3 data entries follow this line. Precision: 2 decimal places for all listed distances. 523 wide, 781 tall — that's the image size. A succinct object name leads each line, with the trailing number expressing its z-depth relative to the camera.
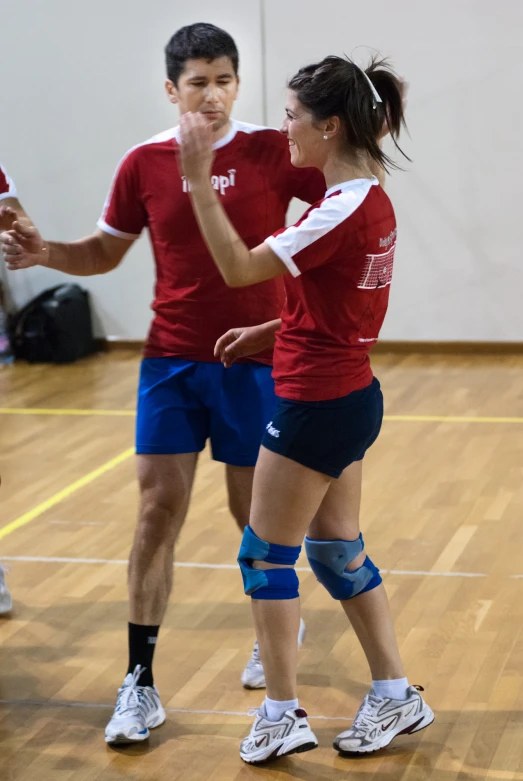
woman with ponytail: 4.71
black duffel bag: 15.77
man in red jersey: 5.76
